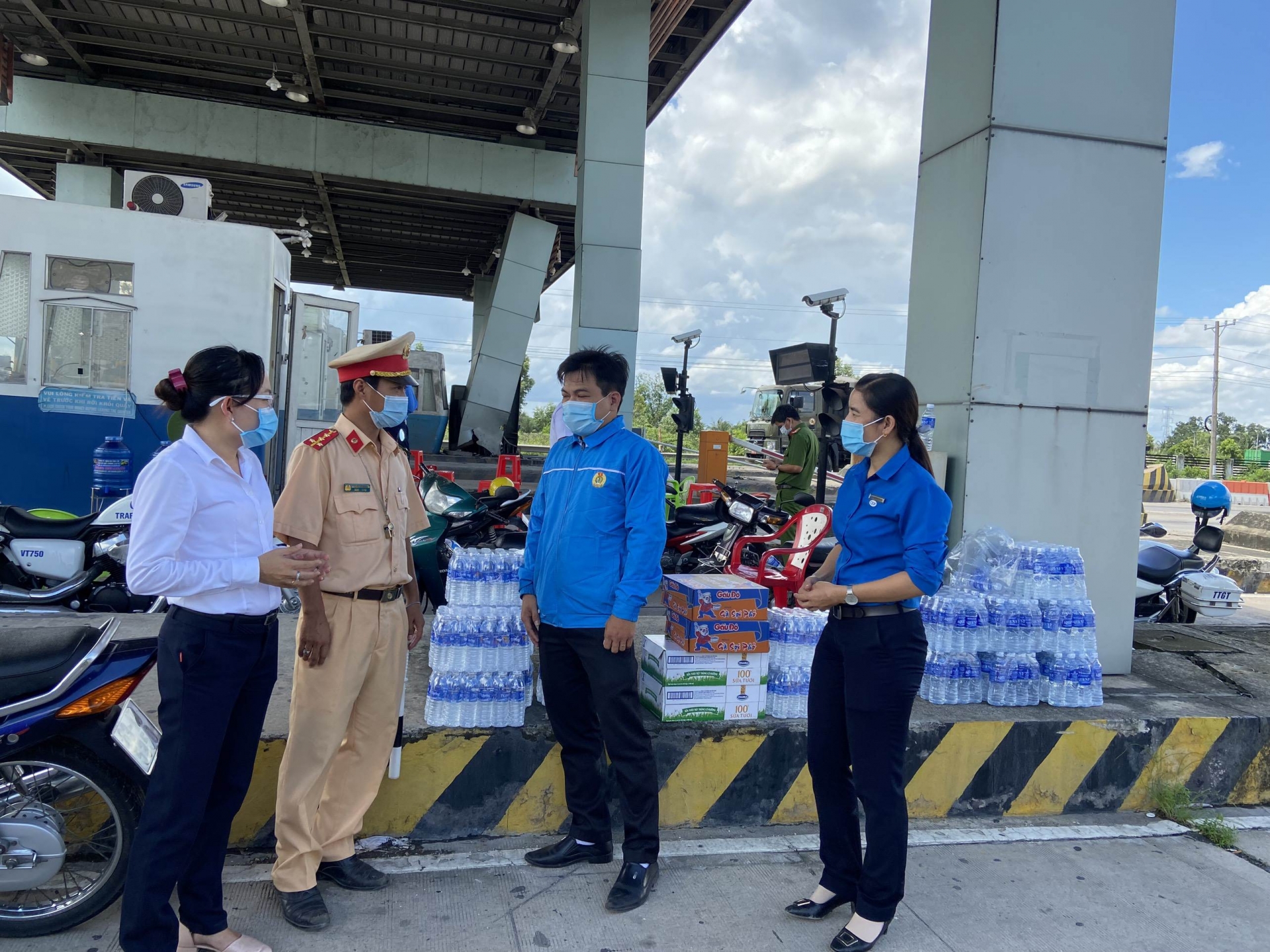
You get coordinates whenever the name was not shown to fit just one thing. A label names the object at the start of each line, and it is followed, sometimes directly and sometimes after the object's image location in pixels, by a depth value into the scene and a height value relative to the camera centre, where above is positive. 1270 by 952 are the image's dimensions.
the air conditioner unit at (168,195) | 9.27 +2.32
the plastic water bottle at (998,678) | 4.34 -1.10
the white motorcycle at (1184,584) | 6.62 -0.89
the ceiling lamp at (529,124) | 15.94 +5.77
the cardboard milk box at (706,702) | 3.80 -1.16
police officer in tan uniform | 2.86 -0.71
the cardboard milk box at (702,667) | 3.80 -1.00
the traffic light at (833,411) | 8.84 +0.41
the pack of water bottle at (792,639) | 4.06 -0.90
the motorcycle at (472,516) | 7.00 -0.72
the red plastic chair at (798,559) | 6.39 -0.83
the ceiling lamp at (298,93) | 15.01 +5.66
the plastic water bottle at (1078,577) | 4.55 -0.59
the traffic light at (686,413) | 14.23 +0.46
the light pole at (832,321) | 9.85 +1.49
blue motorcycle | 2.62 -1.15
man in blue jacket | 3.13 -0.51
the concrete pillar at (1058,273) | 5.10 +1.14
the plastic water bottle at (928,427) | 5.40 +0.18
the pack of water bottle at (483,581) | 3.90 -0.69
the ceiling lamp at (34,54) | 14.12 +5.71
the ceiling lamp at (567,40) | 12.17 +5.64
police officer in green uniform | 8.66 -0.13
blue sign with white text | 8.55 +0.03
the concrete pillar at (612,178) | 11.35 +3.47
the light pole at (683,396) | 14.26 +0.74
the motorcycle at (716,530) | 7.91 -0.80
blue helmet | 7.15 -0.22
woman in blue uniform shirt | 2.82 -0.64
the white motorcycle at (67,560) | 5.62 -1.03
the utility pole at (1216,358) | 42.93 +6.57
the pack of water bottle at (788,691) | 4.05 -1.14
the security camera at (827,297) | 9.88 +1.75
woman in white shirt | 2.38 -0.62
